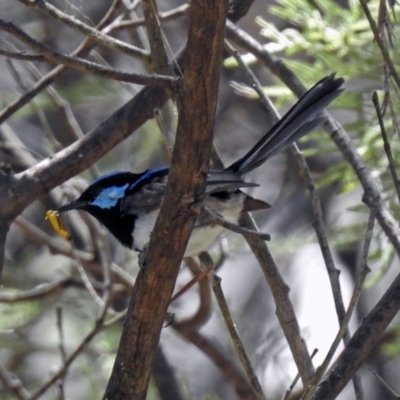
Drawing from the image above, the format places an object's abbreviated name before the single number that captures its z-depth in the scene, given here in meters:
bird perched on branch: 6.26
